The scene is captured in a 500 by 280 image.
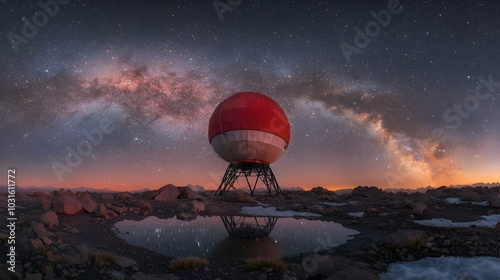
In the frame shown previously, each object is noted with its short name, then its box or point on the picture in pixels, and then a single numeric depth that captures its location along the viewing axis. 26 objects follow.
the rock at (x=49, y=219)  9.46
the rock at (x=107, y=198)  19.97
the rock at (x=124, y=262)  6.51
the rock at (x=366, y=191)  29.22
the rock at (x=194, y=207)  17.16
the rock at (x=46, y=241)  6.89
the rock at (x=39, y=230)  7.24
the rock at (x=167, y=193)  20.85
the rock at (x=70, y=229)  9.57
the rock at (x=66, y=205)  12.80
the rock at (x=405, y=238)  7.41
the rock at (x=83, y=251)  6.41
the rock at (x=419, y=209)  13.08
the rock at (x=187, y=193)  22.43
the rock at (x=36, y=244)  6.41
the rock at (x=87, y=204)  13.55
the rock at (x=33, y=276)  5.17
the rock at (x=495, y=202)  14.10
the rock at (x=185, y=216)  14.71
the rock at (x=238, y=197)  22.36
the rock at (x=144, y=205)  16.56
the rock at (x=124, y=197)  19.62
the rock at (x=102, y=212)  13.07
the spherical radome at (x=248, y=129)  25.06
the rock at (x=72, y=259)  6.10
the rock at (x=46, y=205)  12.67
